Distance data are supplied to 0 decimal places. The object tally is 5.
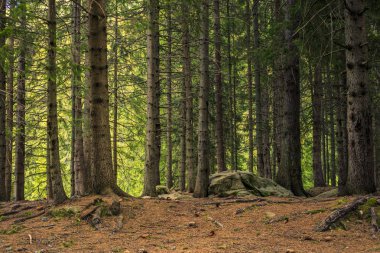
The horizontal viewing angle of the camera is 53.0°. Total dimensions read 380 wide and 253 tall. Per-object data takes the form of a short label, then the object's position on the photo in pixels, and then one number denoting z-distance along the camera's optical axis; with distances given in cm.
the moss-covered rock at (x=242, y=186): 1345
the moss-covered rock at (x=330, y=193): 1326
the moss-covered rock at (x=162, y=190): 1605
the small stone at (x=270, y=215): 835
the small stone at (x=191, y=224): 794
